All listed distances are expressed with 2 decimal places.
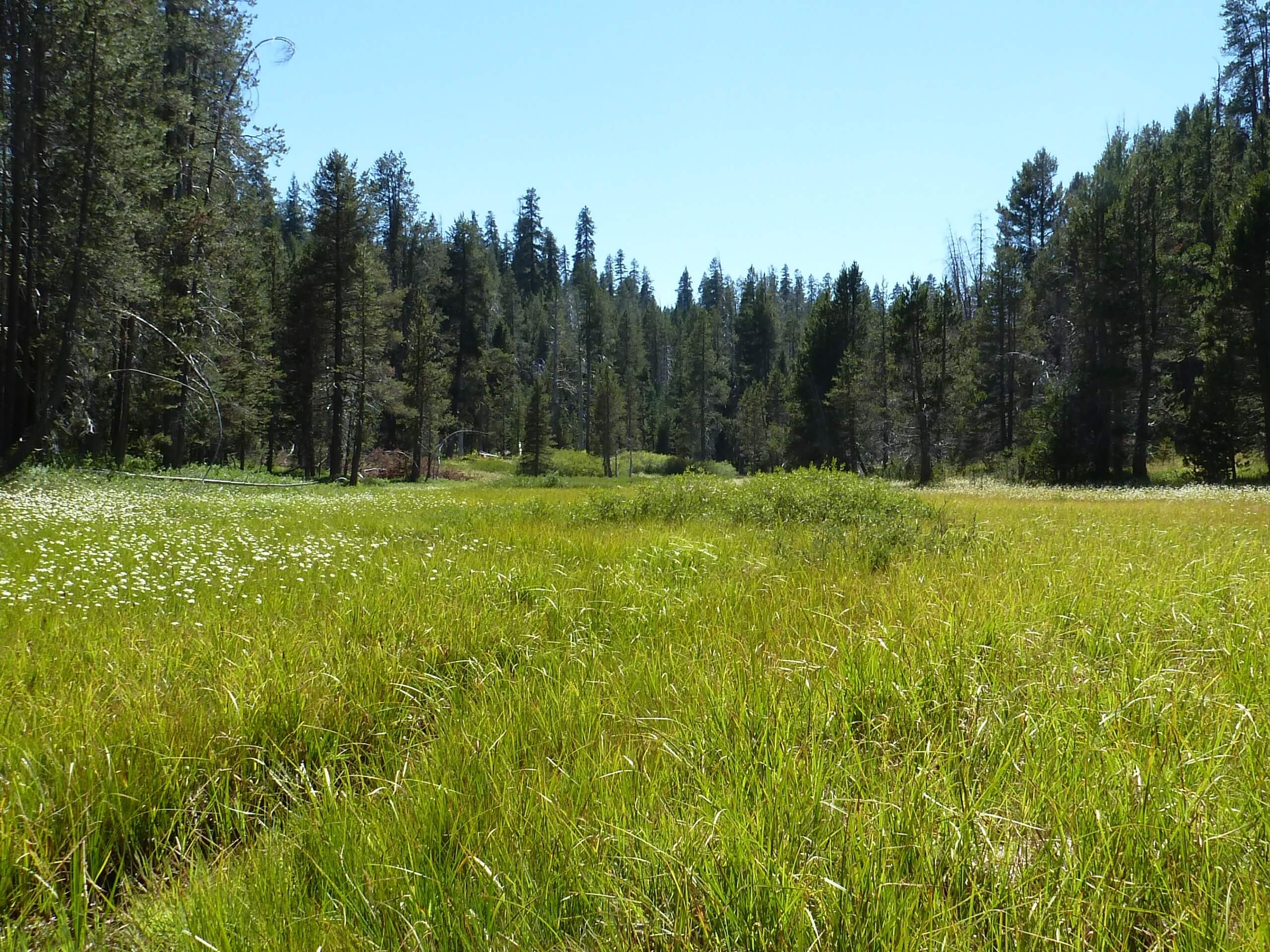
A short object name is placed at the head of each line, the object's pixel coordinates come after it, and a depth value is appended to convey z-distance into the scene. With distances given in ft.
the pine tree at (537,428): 143.64
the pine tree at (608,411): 172.86
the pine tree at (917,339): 123.65
